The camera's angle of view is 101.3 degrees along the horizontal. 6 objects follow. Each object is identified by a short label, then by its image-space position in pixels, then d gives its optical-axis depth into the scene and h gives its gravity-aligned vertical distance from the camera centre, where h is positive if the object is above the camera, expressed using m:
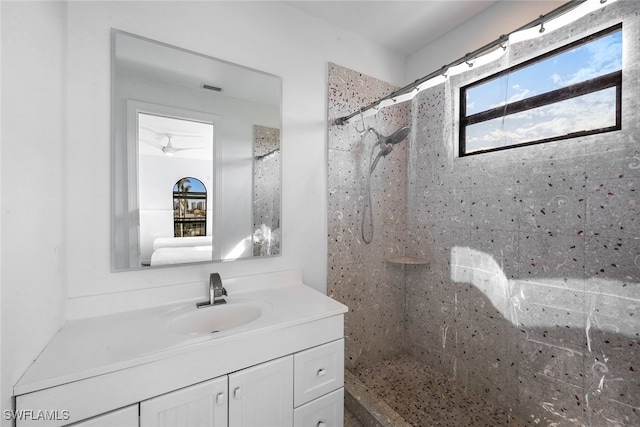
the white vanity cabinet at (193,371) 0.78 -0.57
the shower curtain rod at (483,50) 0.92 +0.69
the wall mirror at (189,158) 1.22 +0.26
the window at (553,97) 1.07 +0.50
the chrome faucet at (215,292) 1.30 -0.42
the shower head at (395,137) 1.64 +0.47
